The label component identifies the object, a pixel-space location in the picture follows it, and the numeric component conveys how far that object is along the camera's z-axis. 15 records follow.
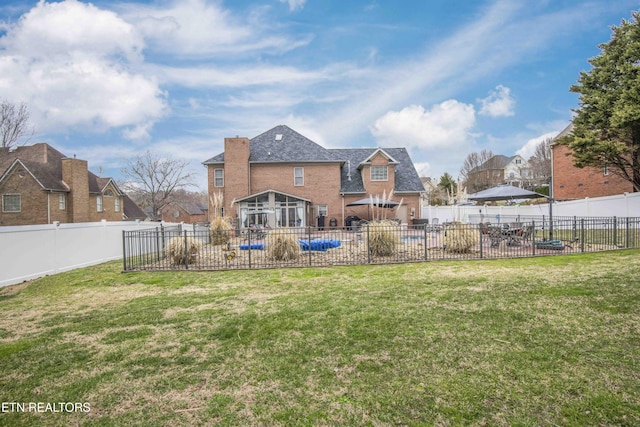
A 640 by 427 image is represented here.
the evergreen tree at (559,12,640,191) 18.08
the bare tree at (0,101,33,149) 21.69
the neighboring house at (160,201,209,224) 52.25
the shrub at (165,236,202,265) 9.95
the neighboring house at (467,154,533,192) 50.83
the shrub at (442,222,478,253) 10.62
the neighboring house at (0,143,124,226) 26.11
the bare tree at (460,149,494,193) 50.91
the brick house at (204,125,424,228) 25.53
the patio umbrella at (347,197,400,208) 19.63
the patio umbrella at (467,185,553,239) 14.15
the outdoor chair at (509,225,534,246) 11.70
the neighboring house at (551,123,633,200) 25.53
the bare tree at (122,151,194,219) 39.72
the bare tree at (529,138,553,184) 50.09
